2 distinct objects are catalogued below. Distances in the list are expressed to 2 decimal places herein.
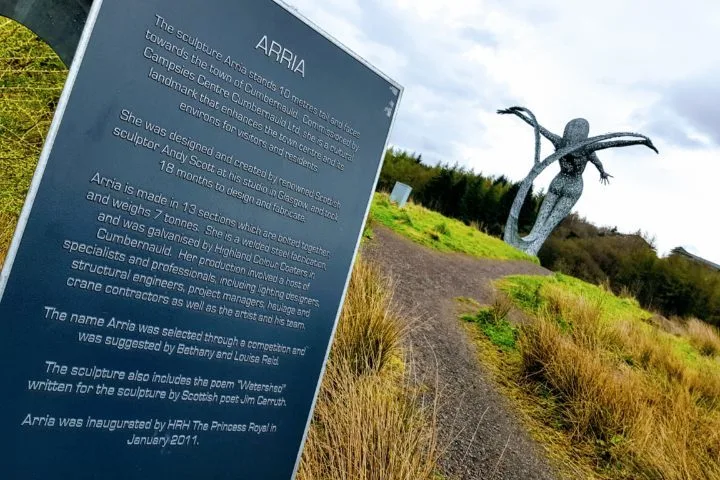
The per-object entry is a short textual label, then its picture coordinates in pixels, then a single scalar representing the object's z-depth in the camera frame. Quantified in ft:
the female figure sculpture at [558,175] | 68.90
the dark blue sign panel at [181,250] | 5.16
